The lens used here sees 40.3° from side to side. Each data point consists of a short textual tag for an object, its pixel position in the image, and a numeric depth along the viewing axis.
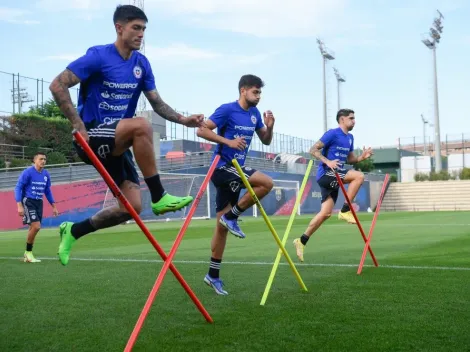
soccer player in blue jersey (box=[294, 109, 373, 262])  10.62
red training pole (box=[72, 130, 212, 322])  4.37
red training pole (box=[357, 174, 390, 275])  8.78
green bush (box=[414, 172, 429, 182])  64.44
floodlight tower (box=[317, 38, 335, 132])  70.06
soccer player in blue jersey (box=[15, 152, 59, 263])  12.99
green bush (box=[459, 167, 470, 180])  63.00
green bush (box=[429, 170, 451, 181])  62.72
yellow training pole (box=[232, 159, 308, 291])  6.12
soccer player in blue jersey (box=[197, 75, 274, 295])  7.38
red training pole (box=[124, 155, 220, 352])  4.27
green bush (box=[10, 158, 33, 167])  37.72
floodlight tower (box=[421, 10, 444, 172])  59.41
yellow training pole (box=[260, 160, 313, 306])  6.39
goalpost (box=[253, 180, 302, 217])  41.97
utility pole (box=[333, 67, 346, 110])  80.62
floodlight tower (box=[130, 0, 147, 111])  42.75
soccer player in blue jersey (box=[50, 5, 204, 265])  5.26
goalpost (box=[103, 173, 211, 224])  33.88
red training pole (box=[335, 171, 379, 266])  8.57
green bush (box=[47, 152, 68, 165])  39.50
